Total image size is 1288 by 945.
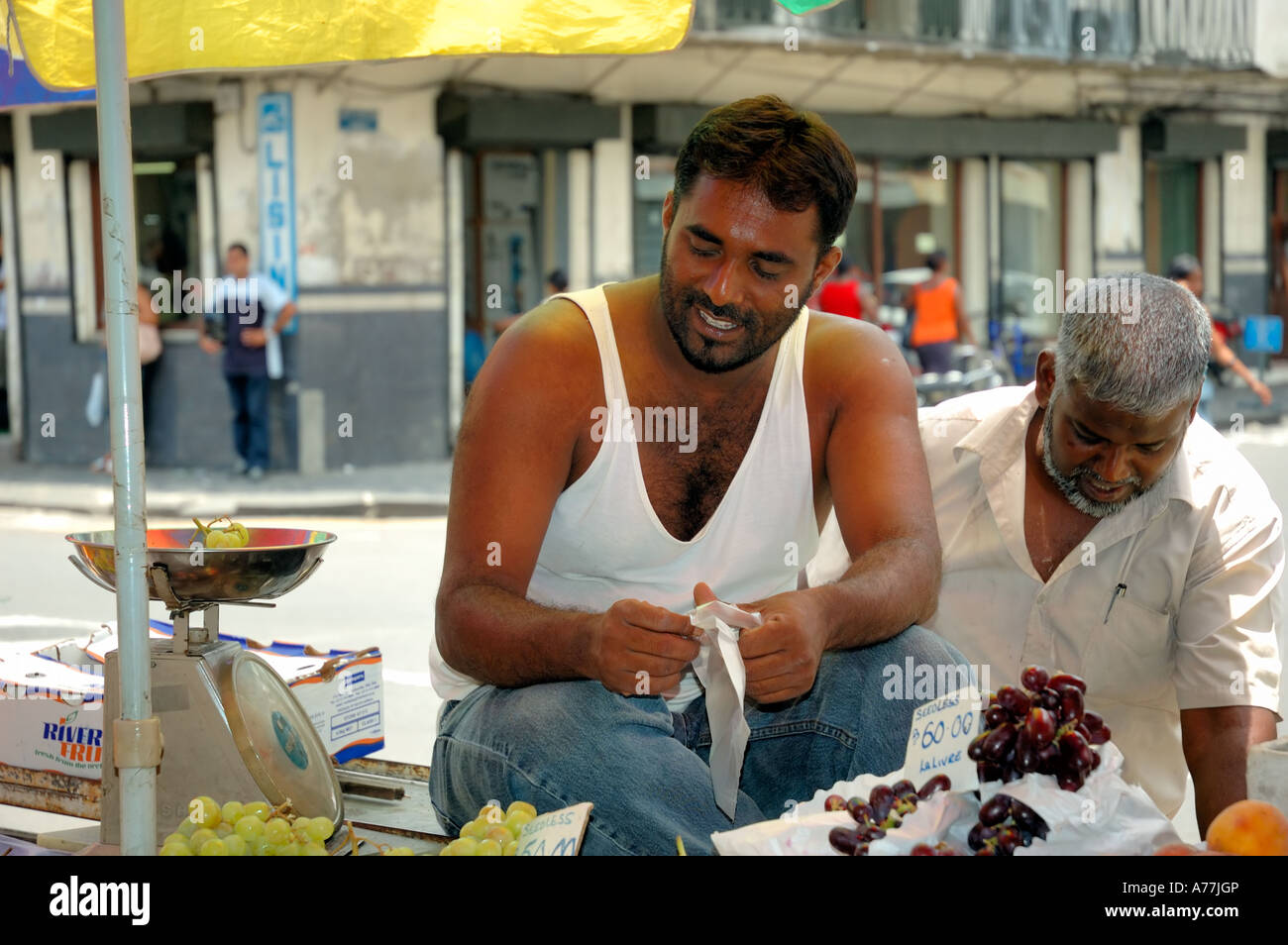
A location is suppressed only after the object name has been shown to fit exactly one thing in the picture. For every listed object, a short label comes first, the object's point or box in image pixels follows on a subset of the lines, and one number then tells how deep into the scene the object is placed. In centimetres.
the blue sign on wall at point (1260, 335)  1573
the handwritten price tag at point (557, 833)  182
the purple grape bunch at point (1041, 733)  179
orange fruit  166
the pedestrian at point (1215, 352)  1117
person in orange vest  1398
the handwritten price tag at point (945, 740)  185
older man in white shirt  270
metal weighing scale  261
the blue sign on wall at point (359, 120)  1313
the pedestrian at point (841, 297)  1343
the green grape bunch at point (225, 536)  283
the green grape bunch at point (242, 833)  204
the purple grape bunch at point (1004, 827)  175
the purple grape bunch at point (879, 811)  179
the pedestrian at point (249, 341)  1241
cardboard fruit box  311
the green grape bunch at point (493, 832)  194
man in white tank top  243
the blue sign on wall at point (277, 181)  1298
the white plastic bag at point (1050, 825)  176
